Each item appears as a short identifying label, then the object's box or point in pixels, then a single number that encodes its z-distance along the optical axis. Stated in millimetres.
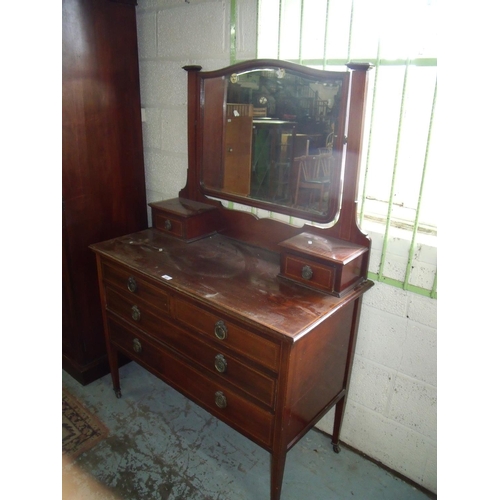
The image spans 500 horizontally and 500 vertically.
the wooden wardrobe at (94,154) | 1847
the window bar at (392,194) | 1358
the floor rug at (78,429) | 1845
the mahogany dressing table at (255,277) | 1351
